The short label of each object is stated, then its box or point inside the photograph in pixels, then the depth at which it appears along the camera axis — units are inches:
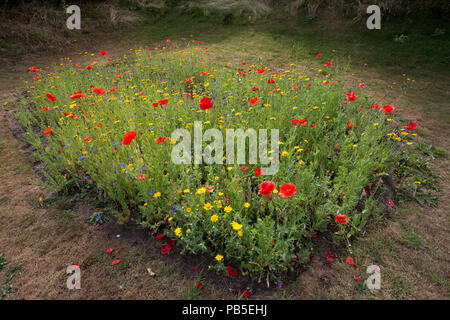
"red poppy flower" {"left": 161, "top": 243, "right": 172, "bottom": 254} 87.3
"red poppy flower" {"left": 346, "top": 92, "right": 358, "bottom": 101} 117.3
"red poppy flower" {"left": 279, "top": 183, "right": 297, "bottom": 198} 75.8
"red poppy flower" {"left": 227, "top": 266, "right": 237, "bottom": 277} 79.5
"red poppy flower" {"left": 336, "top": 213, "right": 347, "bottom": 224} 83.1
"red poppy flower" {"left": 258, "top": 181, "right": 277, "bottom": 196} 75.0
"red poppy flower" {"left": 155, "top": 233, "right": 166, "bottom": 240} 91.0
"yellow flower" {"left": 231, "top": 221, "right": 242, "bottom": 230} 73.9
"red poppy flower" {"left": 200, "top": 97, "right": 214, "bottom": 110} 96.1
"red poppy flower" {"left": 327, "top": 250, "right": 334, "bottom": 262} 85.0
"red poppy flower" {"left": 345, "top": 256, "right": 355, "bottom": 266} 83.8
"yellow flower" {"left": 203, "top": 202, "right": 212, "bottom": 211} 81.9
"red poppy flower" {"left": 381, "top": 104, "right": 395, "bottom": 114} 105.7
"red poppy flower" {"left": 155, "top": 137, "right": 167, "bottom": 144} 100.2
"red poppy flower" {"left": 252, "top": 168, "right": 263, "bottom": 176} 88.5
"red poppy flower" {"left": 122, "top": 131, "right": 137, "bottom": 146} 85.8
